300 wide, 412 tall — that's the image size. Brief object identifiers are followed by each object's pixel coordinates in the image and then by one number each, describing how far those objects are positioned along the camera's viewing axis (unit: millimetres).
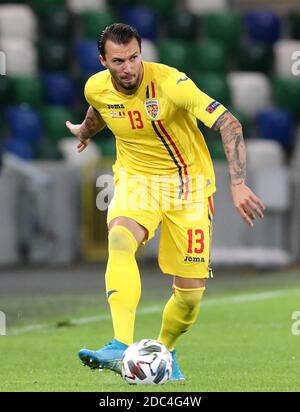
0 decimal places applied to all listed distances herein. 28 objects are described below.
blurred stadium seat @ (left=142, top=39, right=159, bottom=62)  20797
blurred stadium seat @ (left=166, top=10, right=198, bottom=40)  21938
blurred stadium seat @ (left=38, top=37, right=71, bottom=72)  21406
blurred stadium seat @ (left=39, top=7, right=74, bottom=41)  21750
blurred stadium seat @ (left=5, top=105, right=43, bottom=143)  20094
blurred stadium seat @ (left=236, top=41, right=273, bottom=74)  21719
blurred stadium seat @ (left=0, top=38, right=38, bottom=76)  20797
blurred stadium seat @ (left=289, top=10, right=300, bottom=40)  21844
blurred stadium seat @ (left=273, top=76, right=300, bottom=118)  20688
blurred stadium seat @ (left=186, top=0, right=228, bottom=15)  22312
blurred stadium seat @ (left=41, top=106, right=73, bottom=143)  20312
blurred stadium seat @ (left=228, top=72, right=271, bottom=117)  21141
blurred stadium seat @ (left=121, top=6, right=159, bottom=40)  21641
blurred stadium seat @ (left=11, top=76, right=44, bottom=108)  20594
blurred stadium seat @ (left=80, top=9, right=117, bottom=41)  21547
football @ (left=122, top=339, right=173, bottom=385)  7297
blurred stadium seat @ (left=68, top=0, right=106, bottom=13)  22234
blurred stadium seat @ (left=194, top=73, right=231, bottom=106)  20531
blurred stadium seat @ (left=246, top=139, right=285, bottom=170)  19281
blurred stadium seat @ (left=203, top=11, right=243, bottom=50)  21672
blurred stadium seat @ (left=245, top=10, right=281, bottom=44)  21672
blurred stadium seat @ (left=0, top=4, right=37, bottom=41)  21516
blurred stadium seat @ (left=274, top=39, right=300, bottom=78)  21172
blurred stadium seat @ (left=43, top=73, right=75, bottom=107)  20891
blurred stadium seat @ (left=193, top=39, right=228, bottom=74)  21234
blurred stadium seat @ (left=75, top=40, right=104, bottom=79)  20984
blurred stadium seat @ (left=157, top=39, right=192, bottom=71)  20922
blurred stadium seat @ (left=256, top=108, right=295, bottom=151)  20453
